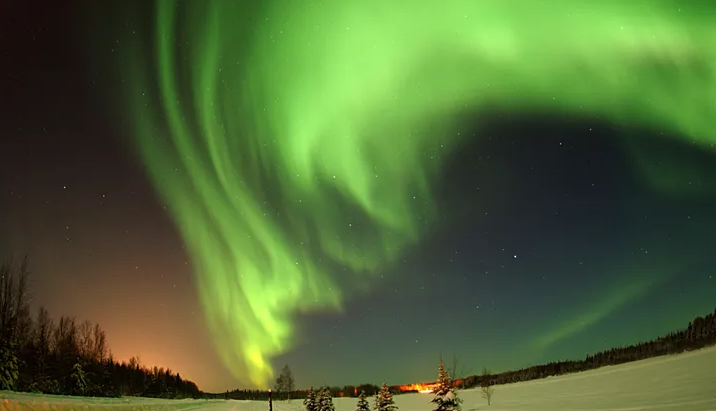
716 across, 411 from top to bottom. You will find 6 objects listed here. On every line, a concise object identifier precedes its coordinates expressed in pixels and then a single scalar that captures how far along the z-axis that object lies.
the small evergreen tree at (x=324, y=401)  40.94
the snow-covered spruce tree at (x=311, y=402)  47.30
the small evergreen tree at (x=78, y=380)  52.69
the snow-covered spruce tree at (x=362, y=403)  37.28
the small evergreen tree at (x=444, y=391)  28.36
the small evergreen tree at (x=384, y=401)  34.06
